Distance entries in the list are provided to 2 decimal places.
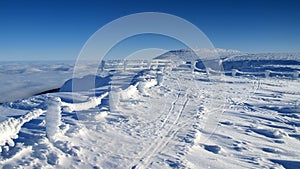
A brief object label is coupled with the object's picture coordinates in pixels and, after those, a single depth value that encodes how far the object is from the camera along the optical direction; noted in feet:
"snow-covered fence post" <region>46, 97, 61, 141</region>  19.22
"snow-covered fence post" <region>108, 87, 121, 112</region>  32.04
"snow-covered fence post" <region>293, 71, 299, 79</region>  92.00
